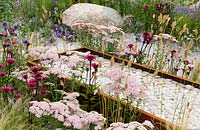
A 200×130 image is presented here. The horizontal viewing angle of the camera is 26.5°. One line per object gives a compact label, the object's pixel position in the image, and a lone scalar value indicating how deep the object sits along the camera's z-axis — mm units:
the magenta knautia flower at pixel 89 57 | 3594
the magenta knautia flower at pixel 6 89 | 3460
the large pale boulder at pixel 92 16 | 7801
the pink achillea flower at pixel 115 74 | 3471
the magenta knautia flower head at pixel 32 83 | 3299
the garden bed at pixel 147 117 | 3462
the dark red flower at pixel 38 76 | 3414
